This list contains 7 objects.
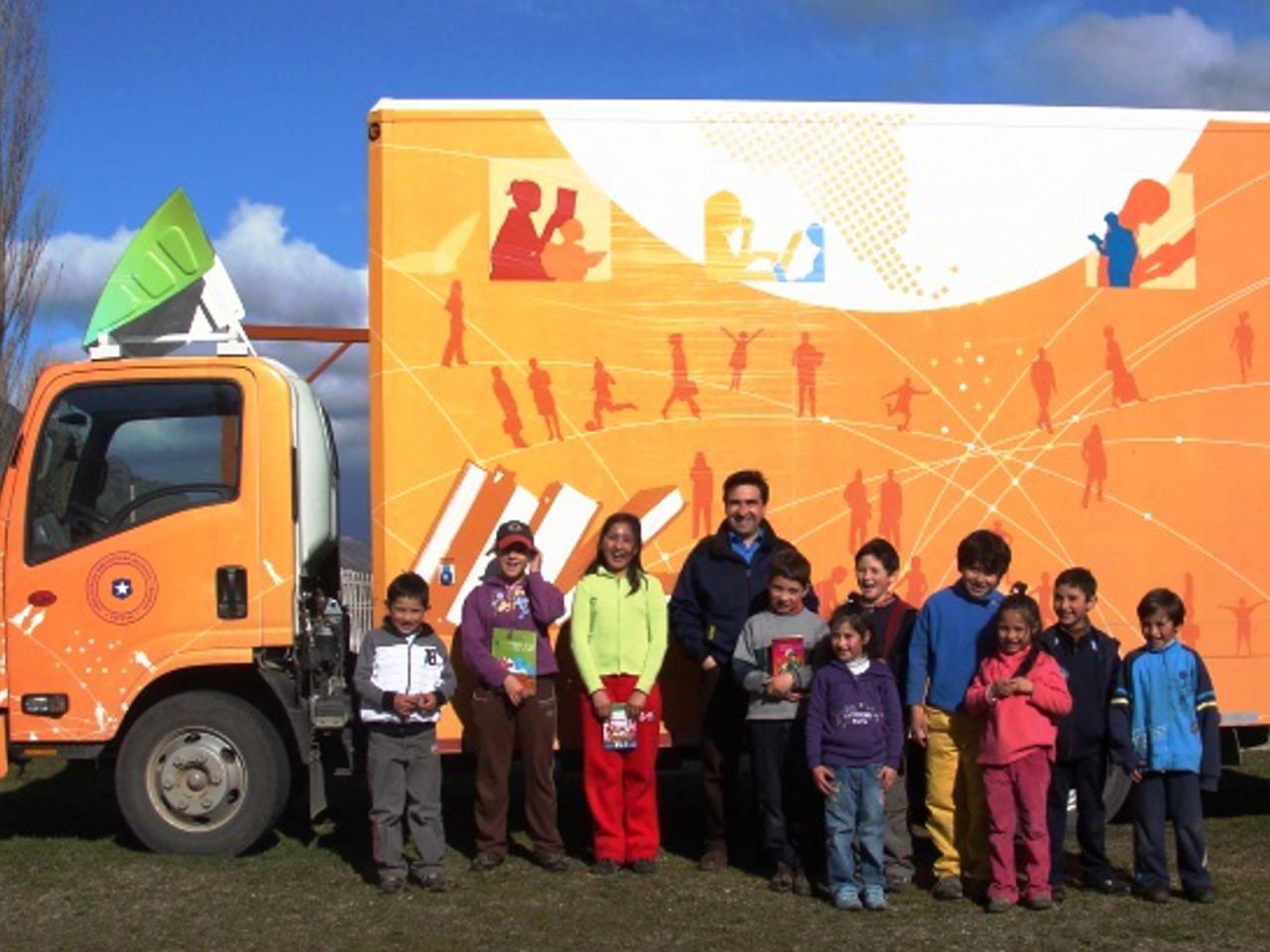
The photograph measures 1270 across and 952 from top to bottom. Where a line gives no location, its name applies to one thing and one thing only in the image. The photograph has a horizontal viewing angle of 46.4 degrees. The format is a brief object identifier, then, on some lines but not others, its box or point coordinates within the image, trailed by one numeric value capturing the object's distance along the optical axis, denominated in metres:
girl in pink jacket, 6.62
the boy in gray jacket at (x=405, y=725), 7.05
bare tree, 15.35
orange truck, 7.46
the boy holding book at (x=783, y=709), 6.96
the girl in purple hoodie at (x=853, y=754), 6.70
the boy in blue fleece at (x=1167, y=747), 6.77
